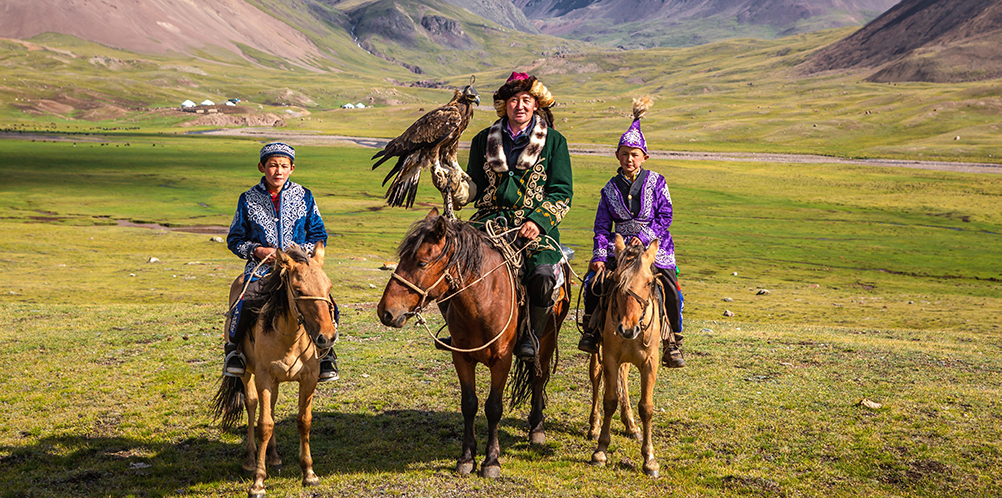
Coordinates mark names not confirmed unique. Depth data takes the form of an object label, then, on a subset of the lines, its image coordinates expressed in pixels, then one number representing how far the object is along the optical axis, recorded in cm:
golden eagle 706
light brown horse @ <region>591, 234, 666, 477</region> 691
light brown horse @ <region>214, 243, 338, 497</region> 591
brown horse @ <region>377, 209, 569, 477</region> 607
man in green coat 740
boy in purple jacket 779
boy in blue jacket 680
